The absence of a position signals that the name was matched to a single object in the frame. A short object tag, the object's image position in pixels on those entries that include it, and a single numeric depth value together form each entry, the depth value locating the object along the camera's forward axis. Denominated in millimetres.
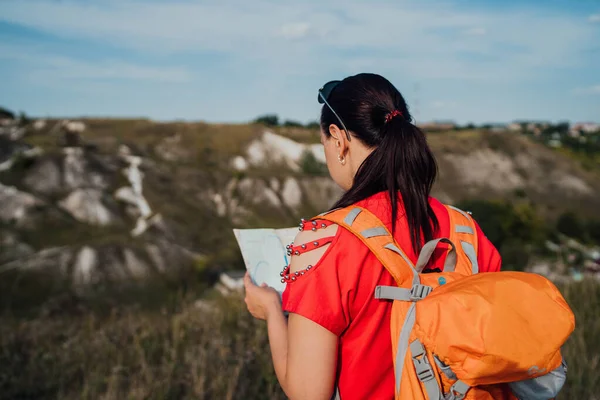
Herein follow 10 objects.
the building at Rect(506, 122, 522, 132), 115262
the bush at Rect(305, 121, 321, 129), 82956
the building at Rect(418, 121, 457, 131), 93000
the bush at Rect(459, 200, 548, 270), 36750
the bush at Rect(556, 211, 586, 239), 51419
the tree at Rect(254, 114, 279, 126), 88062
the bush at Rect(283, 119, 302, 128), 85250
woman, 1571
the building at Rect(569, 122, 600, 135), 112650
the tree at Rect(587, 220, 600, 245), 50025
